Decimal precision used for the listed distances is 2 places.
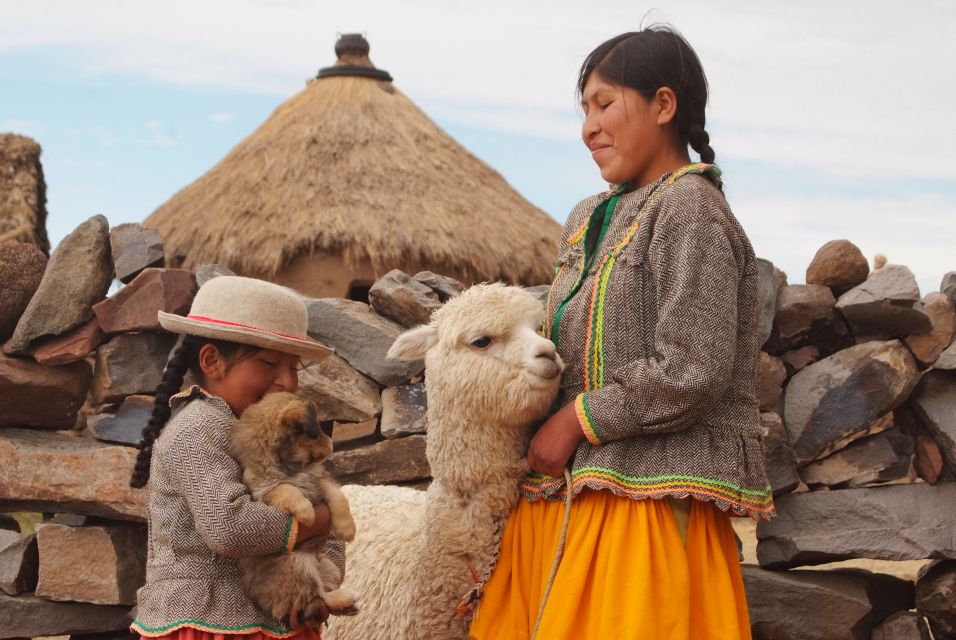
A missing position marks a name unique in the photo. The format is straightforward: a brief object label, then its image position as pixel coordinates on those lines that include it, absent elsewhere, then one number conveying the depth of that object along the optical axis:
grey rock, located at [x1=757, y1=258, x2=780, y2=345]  3.88
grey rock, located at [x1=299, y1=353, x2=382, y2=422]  4.14
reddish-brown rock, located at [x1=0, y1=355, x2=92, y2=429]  4.12
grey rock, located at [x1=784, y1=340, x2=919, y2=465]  3.80
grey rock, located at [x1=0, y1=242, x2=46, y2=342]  4.17
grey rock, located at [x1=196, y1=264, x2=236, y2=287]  4.09
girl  2.33
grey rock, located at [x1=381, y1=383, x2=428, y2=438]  4.17
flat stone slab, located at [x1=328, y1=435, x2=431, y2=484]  4.16
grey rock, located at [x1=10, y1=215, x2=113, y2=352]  4.11
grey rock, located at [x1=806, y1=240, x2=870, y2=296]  3.97
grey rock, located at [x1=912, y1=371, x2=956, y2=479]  3.76
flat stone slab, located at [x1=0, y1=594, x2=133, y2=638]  4.10
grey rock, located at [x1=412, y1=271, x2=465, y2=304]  4.38
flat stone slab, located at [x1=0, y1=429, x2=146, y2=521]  4.02
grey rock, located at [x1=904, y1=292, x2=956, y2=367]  3.85
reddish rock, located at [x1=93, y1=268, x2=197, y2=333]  3.99
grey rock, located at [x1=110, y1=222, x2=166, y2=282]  4.16
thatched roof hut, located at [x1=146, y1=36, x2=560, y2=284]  9.96
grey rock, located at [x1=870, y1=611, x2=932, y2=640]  3.85
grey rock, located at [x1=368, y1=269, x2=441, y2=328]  4.17
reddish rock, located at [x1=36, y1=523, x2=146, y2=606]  4.05
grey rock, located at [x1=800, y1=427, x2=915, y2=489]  3.85
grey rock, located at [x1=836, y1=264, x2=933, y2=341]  3.79
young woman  2.31
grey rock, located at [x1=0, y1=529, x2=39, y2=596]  4.12
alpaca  2.49
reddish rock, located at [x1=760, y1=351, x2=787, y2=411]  3.88
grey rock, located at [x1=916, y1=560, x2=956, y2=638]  3.82
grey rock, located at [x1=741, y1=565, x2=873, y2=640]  3.80
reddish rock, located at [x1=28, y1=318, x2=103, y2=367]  4.09
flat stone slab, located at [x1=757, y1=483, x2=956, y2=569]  3.73
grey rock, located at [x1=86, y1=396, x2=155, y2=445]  4.13
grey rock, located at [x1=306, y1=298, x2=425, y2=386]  4.16
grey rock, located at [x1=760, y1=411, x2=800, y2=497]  3.82
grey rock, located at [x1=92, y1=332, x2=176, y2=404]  4.12
